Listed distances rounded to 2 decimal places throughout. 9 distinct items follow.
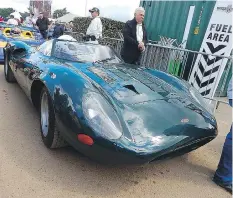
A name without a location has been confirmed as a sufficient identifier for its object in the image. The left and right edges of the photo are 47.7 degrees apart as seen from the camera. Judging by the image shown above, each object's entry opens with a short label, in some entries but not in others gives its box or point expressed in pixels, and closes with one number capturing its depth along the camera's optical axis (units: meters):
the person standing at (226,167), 2.45
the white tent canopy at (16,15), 15.72
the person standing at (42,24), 11.78
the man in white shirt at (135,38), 4.95
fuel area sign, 5.22
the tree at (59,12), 75.30
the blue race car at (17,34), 6.92
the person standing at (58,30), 12.87
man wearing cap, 6.61
